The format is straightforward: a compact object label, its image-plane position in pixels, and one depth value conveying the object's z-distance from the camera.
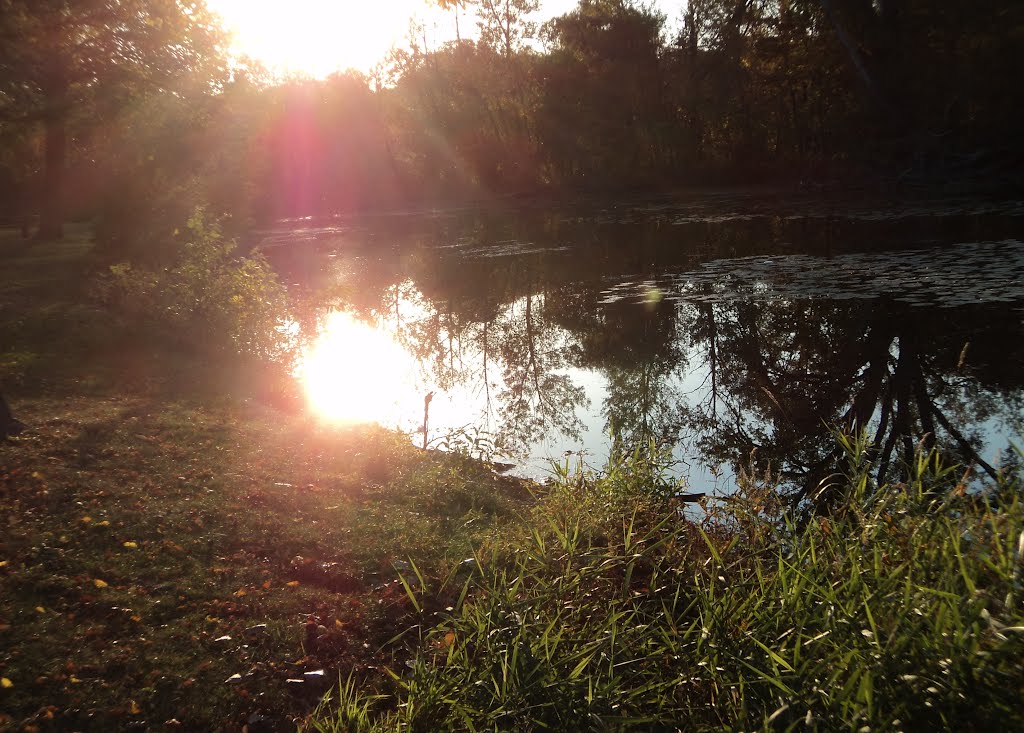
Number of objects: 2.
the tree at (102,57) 16.25
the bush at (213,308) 12.89
